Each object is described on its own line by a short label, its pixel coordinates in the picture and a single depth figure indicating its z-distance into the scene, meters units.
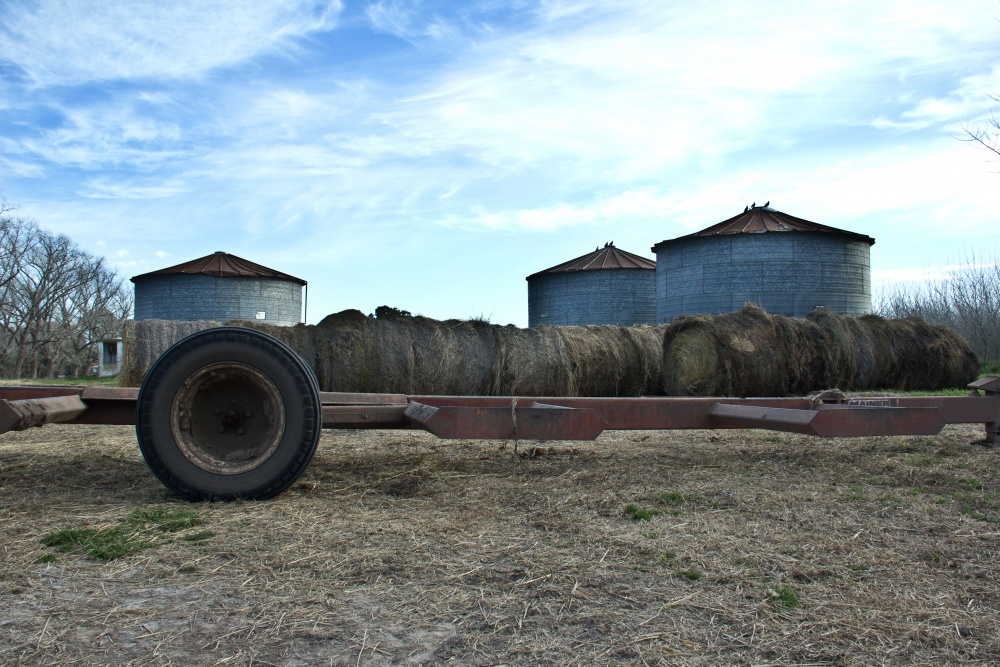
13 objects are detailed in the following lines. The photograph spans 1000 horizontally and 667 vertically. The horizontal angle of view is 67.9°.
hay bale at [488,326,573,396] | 10.76
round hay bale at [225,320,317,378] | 9.93
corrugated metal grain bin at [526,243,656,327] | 25.41
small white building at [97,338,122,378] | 43.75
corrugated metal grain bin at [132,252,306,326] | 27.12
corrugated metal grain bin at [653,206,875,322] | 19.91
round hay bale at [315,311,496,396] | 9.98
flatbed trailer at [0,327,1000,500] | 3.80
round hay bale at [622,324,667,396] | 12.60
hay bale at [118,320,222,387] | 10.84
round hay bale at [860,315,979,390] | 13.66
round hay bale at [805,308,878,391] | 12.59
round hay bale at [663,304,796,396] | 11.45
